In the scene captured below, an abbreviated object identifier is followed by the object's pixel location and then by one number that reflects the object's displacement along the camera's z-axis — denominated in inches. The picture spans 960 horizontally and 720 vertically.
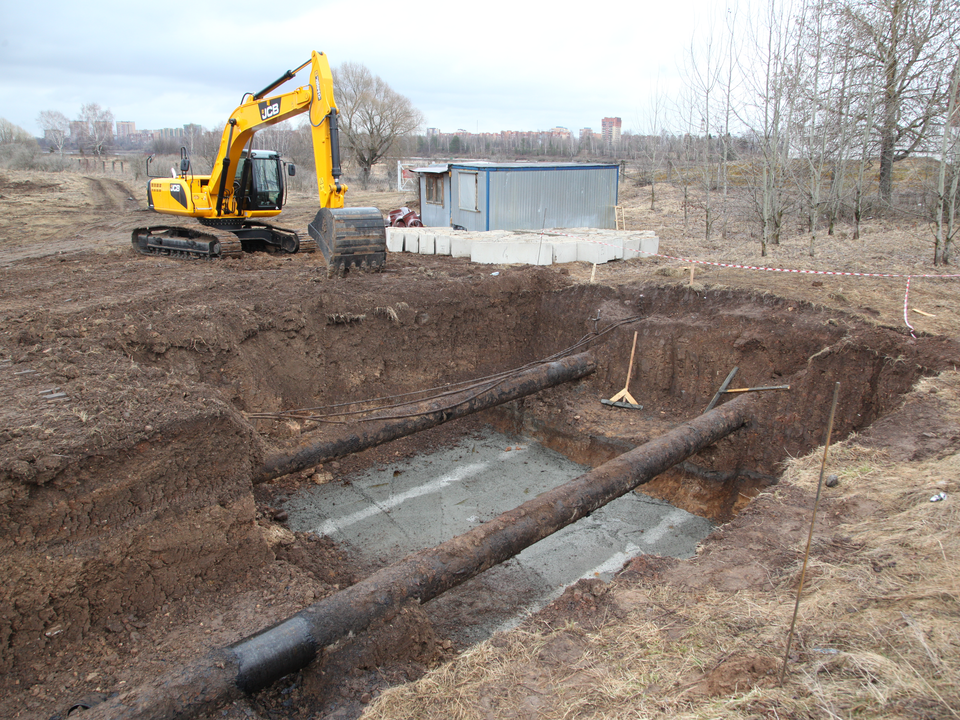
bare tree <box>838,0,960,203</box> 585.9
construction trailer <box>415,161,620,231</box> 620.1
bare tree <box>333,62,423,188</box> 1539.1
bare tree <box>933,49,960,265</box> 417.1
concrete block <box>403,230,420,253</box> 583.8
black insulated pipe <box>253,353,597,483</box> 254.4
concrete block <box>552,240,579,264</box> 506.9
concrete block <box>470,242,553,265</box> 500.1
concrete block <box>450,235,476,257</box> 538.7
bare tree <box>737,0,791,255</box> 550.0
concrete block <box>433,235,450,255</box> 561.0
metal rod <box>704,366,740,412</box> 335.6
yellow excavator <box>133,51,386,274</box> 412.5
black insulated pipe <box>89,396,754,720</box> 146.3
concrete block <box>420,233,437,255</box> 569.5
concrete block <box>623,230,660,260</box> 536.4
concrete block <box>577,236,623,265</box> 514.3
